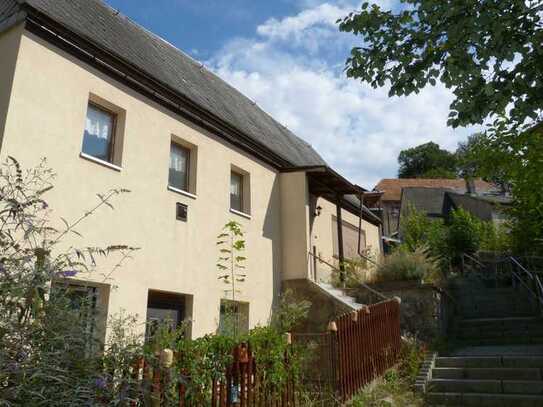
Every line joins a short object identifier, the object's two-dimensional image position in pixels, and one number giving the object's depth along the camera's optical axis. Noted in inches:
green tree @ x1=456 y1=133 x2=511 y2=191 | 409.1
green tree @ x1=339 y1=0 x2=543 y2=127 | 183.8
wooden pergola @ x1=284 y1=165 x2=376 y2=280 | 498.3
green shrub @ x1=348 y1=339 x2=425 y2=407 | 273.4
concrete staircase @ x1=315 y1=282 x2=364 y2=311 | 425.1
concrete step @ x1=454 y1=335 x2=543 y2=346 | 401.1
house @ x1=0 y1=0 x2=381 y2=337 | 268.2
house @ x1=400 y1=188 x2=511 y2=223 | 1339.8
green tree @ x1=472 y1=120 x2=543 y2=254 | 360.5
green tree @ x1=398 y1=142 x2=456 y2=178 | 2566.2
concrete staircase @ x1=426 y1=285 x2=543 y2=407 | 277.9
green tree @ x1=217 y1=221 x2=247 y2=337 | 364.7
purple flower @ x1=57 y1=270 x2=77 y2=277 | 136.8
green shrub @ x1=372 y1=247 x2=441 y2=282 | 460.8
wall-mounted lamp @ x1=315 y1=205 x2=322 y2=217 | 552.7
